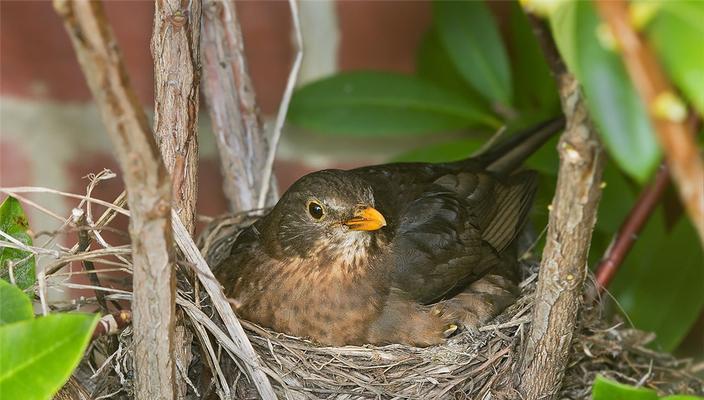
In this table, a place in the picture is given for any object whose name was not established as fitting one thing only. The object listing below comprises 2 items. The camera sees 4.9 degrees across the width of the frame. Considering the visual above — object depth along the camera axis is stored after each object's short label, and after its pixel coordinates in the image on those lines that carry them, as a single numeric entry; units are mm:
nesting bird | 3626
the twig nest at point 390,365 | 3589
